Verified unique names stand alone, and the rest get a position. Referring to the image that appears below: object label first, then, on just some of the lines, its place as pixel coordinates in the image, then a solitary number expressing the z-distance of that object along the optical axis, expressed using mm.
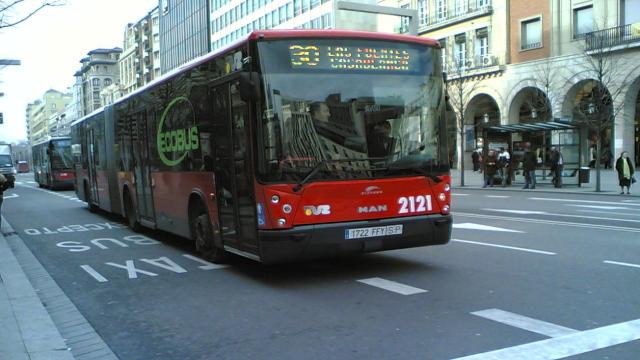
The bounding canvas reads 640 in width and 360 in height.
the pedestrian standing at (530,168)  25328
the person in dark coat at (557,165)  25156
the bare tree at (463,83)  39562
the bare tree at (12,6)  8805
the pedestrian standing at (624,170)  20969
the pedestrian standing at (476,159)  40375
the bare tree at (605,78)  27538
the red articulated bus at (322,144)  6832
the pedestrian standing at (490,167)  27609
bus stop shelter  25656
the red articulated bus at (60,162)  33406
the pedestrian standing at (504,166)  28016
